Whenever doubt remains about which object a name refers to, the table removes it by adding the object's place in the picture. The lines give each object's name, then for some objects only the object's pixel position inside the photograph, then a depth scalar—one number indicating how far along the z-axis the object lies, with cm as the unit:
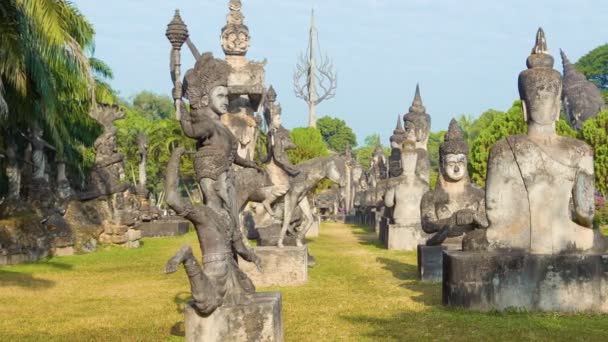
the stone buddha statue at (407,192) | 1931
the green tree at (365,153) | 9086
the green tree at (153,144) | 3831
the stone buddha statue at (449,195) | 1277
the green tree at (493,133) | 3294
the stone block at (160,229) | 2622
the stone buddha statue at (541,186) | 910
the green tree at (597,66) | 6474
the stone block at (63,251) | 1834
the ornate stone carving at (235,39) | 1900
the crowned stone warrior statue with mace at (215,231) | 667
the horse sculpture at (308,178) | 1374
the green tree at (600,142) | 3362
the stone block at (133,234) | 2086
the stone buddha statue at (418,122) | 2325
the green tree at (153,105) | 7388
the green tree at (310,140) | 4952
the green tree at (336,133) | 8562
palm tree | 1258
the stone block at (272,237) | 1415
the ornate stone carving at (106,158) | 2086
